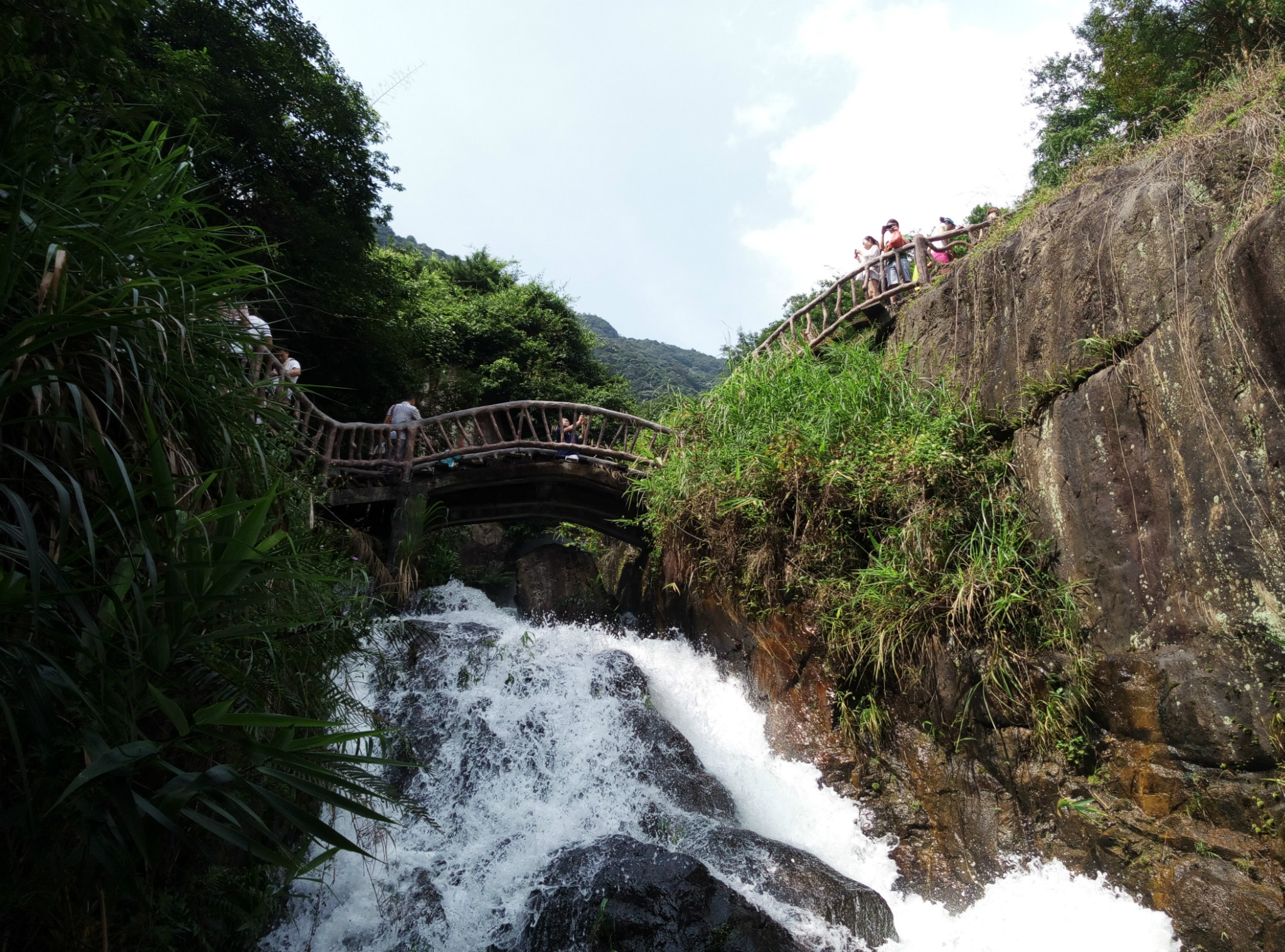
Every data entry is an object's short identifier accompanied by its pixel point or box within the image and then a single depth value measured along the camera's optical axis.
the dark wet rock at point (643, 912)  4.09
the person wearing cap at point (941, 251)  10.48
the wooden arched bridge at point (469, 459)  11.56
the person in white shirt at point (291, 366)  7.17
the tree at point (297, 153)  11.73
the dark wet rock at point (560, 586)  15.71
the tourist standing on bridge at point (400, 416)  11.93
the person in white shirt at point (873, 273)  10.88
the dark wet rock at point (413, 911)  4.33
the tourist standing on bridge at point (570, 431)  11.99
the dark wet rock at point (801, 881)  4.78
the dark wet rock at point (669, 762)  6.19
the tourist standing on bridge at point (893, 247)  10.61
